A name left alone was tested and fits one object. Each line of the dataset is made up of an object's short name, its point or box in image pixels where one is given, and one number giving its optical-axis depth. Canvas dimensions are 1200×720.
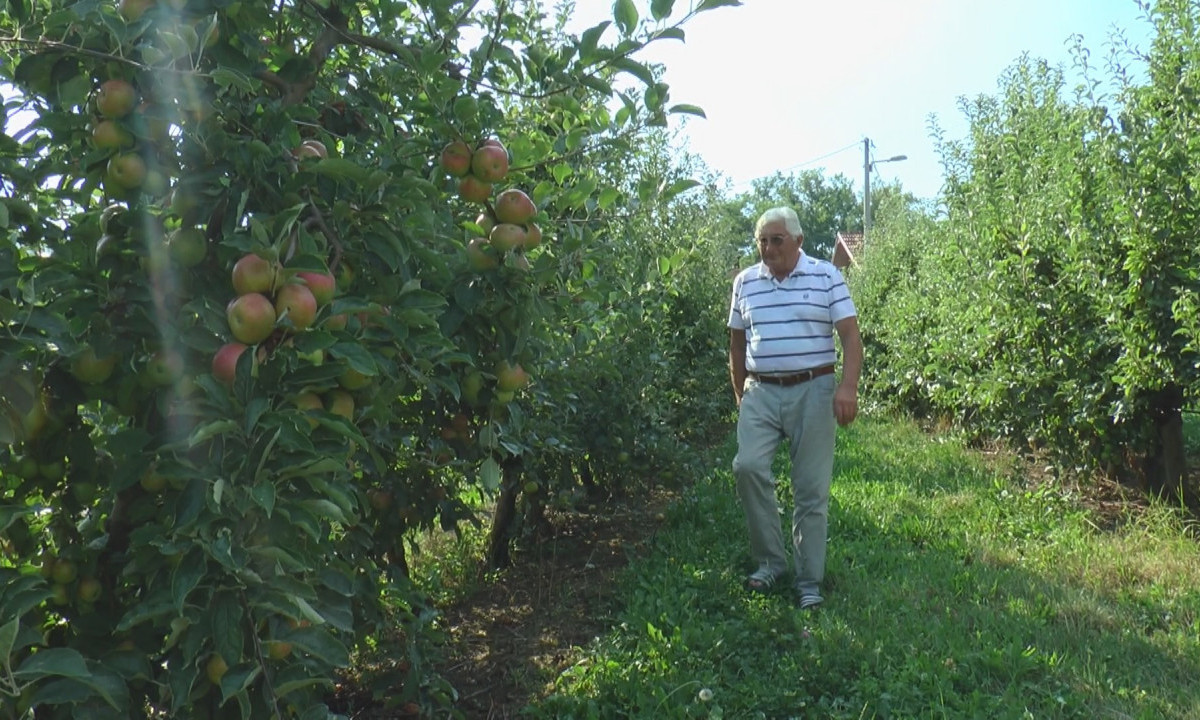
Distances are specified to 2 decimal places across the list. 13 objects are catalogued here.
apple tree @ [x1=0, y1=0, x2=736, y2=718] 1.55
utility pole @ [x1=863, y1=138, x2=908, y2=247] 26.72
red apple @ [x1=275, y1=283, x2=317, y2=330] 1.54
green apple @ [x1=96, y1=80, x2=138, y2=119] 1.76
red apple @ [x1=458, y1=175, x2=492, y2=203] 2.14
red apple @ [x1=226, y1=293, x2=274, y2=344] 1.53
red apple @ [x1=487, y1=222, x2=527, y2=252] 2.18
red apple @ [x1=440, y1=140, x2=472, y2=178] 2.14
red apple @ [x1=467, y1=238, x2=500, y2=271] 2.17
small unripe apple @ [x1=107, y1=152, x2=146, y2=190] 1.79
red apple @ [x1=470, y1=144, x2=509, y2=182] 2.13
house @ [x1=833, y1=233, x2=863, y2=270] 35.68
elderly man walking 4.32
